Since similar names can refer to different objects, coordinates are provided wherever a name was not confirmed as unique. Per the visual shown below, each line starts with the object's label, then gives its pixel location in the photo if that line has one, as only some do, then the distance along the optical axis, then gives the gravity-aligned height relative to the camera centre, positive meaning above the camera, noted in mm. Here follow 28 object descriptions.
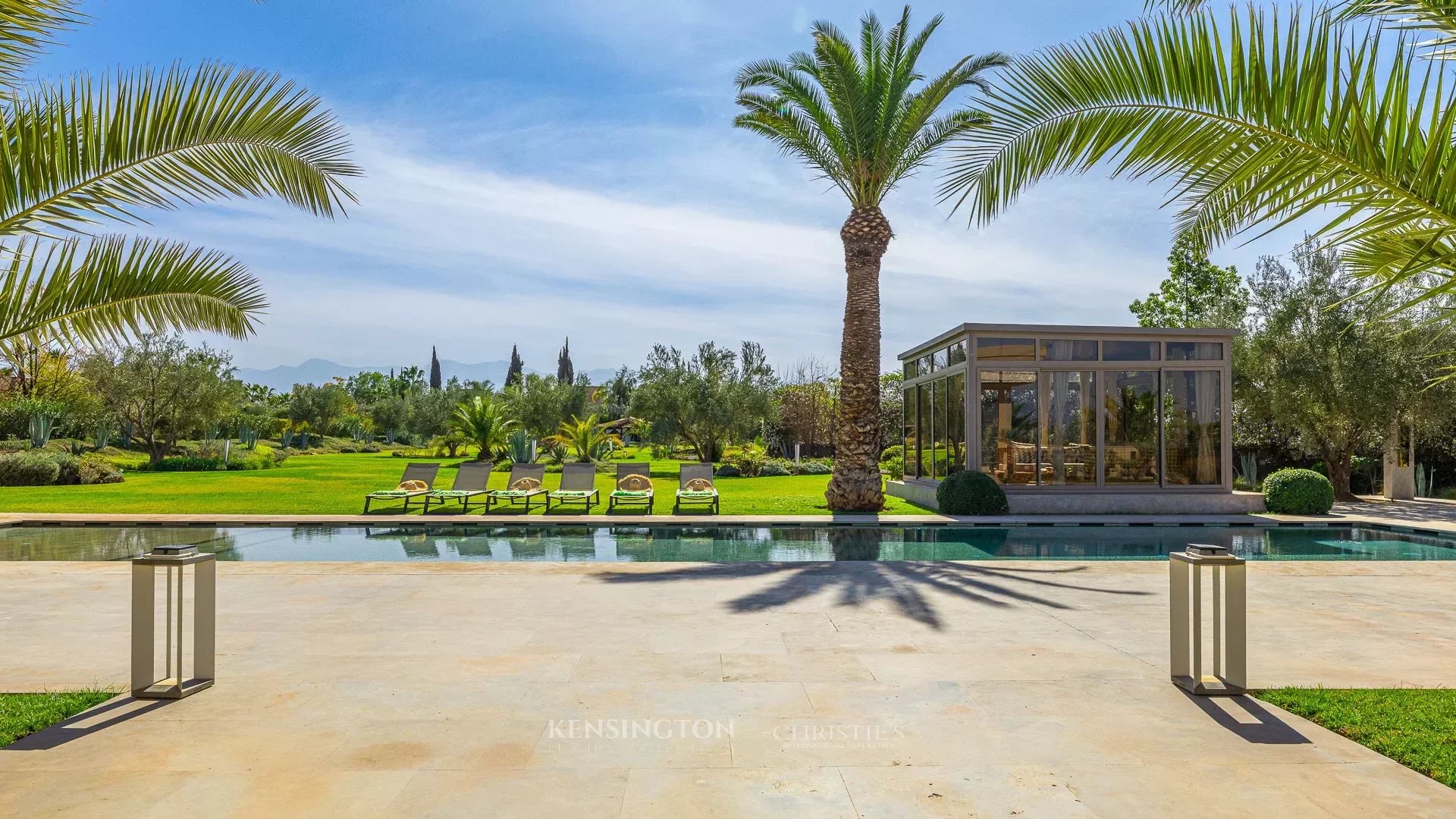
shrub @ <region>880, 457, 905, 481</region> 25750 -1028
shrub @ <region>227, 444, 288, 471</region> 28469 -925
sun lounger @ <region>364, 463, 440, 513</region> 16047 -812
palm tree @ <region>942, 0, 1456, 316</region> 3424 +1461
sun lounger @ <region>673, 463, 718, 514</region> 16297 -1104
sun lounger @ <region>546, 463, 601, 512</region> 16344 -1029
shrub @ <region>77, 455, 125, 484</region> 22281 -1073
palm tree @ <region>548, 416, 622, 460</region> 28531 -147
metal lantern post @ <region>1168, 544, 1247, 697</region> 4867 -1102
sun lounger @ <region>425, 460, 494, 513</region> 16172 -995
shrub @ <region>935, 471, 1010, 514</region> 15641 -1100
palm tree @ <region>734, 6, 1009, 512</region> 15000 +5481
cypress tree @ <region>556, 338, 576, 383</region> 104625 +8425
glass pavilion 16734 +564
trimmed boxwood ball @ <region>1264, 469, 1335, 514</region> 16078 -1058
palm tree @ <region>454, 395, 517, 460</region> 30969 +346
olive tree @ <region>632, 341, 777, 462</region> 30844 +1130
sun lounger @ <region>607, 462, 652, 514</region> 15781 -1170
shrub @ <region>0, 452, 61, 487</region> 21797 -995
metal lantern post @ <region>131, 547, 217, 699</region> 4781 -1124
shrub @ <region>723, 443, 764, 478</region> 27672 -874
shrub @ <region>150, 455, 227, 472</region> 27391 -1055
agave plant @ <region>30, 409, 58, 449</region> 26547 +42
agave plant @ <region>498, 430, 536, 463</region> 26484 -445
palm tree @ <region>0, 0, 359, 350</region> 4379 +1513
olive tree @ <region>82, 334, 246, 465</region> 28422 +1491
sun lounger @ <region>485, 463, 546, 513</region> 16688 -1115
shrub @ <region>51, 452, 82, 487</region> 22234 -1046
